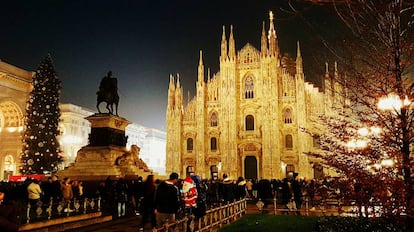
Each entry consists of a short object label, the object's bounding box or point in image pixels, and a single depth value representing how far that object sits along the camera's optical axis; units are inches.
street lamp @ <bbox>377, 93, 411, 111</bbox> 238.7
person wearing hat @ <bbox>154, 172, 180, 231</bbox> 276.2
